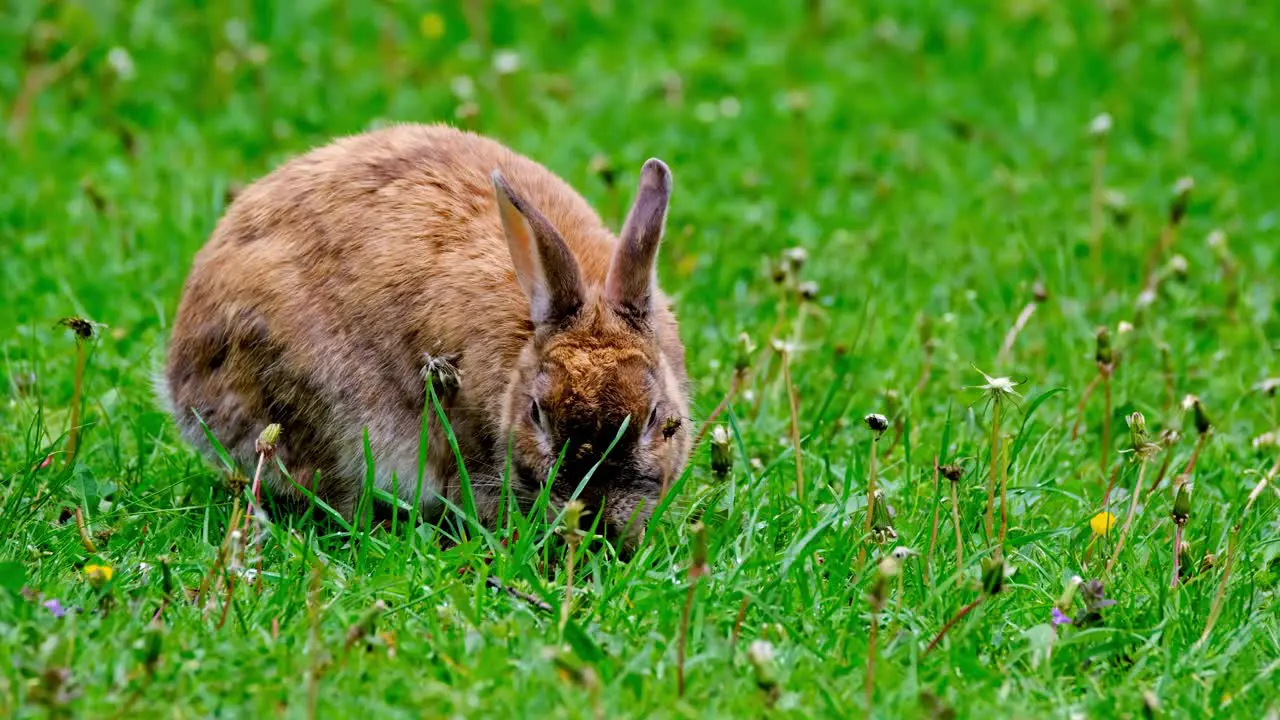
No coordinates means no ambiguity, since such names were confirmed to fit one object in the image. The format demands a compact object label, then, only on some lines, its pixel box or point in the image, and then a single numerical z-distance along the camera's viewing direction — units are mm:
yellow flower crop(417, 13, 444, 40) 17922
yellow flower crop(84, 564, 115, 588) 7660
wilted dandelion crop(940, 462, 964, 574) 8477
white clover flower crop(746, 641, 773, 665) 7109
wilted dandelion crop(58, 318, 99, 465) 9023
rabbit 9148
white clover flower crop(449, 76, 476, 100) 16125
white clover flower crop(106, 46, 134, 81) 16097
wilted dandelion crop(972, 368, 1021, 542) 8305
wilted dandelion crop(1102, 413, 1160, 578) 8672
